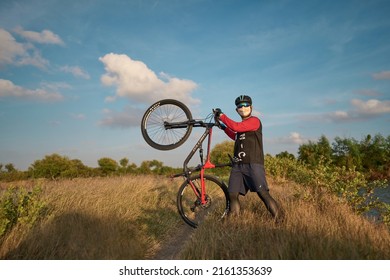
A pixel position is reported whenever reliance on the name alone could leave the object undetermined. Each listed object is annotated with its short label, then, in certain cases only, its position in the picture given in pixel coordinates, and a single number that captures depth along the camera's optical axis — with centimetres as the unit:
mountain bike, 651
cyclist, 575
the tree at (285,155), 1911
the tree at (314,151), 1779
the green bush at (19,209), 515
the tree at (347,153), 1608
